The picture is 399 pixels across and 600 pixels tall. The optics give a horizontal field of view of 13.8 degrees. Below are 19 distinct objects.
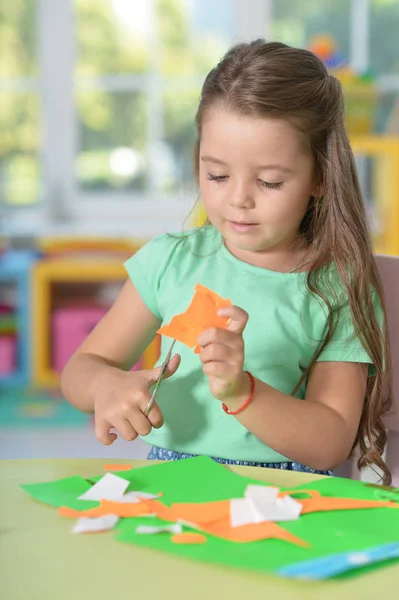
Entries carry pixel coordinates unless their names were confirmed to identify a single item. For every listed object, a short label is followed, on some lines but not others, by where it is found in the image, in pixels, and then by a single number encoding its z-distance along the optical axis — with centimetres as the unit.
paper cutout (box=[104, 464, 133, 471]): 139
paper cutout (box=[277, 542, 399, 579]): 118
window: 422
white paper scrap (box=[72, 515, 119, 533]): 125
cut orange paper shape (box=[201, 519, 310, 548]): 124
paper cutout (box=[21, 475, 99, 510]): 131
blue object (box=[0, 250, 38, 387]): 382
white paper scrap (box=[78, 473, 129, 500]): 132
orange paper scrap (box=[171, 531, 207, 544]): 123
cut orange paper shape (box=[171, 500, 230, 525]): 127
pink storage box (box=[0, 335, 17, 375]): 382
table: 116
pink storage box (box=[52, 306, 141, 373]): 385
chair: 160
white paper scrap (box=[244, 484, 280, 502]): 131
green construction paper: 121
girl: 150
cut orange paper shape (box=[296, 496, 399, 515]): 130
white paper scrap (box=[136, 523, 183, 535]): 125
